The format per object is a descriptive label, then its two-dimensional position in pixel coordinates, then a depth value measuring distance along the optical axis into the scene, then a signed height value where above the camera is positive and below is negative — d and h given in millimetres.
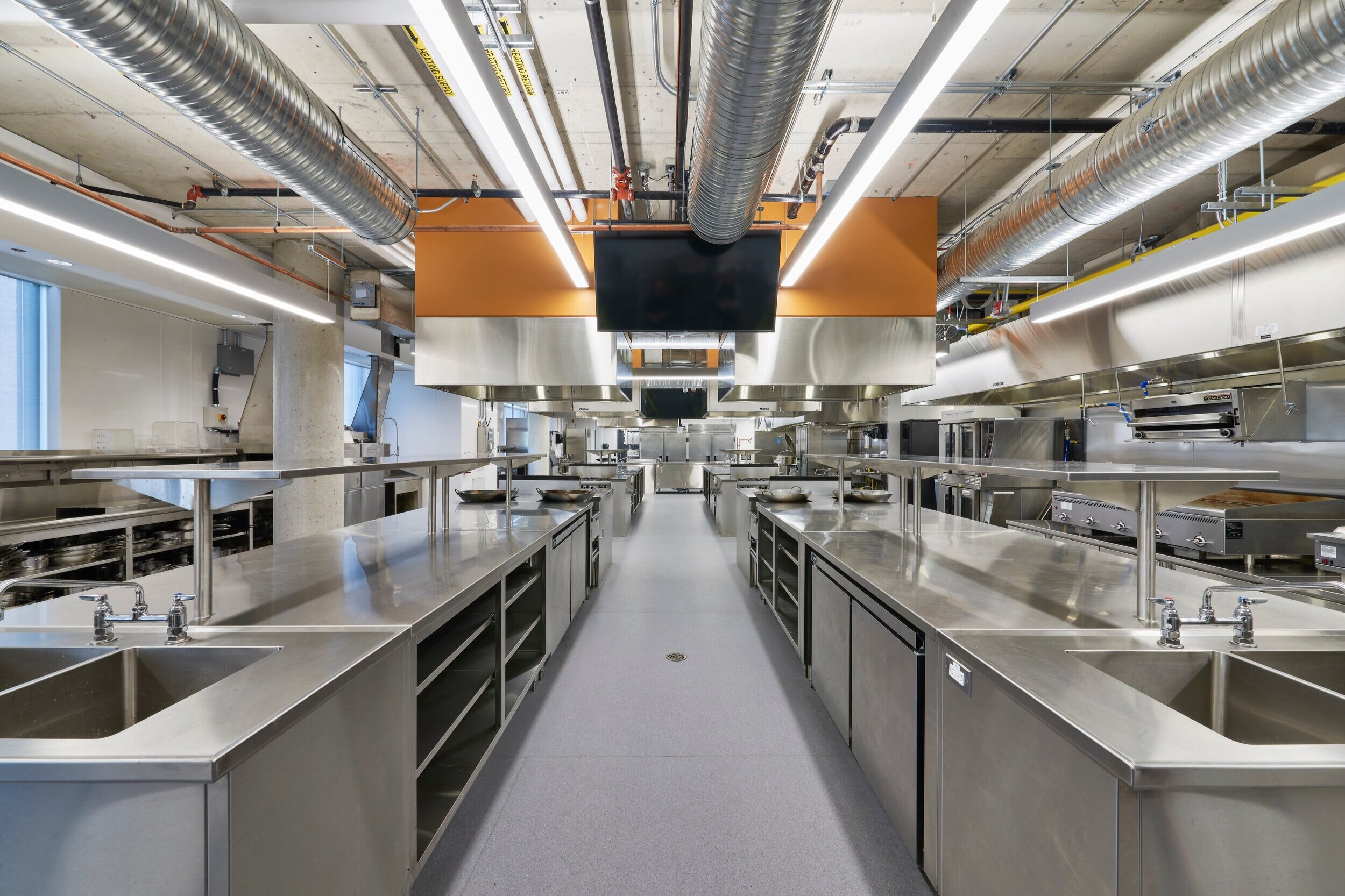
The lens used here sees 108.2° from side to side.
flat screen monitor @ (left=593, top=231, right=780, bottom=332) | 3400 +1159
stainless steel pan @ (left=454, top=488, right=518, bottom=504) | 4172 -450
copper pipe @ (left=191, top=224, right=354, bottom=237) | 2896 +1357
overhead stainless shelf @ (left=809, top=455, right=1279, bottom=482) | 1251 -75
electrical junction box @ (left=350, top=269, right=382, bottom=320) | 4566 +1394
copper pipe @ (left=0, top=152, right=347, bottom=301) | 2824 +1587
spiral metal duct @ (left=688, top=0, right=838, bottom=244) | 1382 +1218
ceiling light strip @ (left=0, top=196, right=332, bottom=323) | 1863 +884
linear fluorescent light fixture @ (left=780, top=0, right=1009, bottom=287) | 1197 +1050
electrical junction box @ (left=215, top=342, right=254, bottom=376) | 5602 +976
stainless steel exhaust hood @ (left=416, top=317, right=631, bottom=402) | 3822 +719
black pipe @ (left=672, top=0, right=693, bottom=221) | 1913 +1637
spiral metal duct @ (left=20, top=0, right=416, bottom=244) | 1409 +1246
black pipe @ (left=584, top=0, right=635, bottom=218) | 1956 +1697
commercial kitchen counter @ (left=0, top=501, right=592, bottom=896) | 816 -601
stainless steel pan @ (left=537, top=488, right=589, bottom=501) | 4227 -440
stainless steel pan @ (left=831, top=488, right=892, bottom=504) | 3938 -417
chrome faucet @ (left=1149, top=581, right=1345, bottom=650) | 1210 -440
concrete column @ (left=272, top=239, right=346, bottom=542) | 4430 +374
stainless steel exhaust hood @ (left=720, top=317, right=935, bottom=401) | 3807 +727
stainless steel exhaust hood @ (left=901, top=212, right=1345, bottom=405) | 2355 +707
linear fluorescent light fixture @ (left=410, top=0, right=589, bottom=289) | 1244 +1077
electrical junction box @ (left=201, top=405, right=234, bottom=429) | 5492 +300
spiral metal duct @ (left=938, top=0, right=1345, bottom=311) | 1557 +1261
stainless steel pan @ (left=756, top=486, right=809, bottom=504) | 4148 -446
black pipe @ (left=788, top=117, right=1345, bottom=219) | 2668 +1771
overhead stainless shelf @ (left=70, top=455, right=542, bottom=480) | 1308 -78
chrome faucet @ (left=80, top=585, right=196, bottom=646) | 1242 -453
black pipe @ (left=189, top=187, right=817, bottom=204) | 3066 +1640
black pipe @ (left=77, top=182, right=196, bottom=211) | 3379 +1758
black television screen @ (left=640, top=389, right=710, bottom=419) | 8594 +739
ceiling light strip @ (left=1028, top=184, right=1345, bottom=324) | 1892 +896
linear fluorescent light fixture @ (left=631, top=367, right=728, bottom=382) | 5586 +820
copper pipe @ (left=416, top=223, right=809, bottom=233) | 3307 +1498
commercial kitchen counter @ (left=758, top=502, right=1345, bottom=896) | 805 -595
